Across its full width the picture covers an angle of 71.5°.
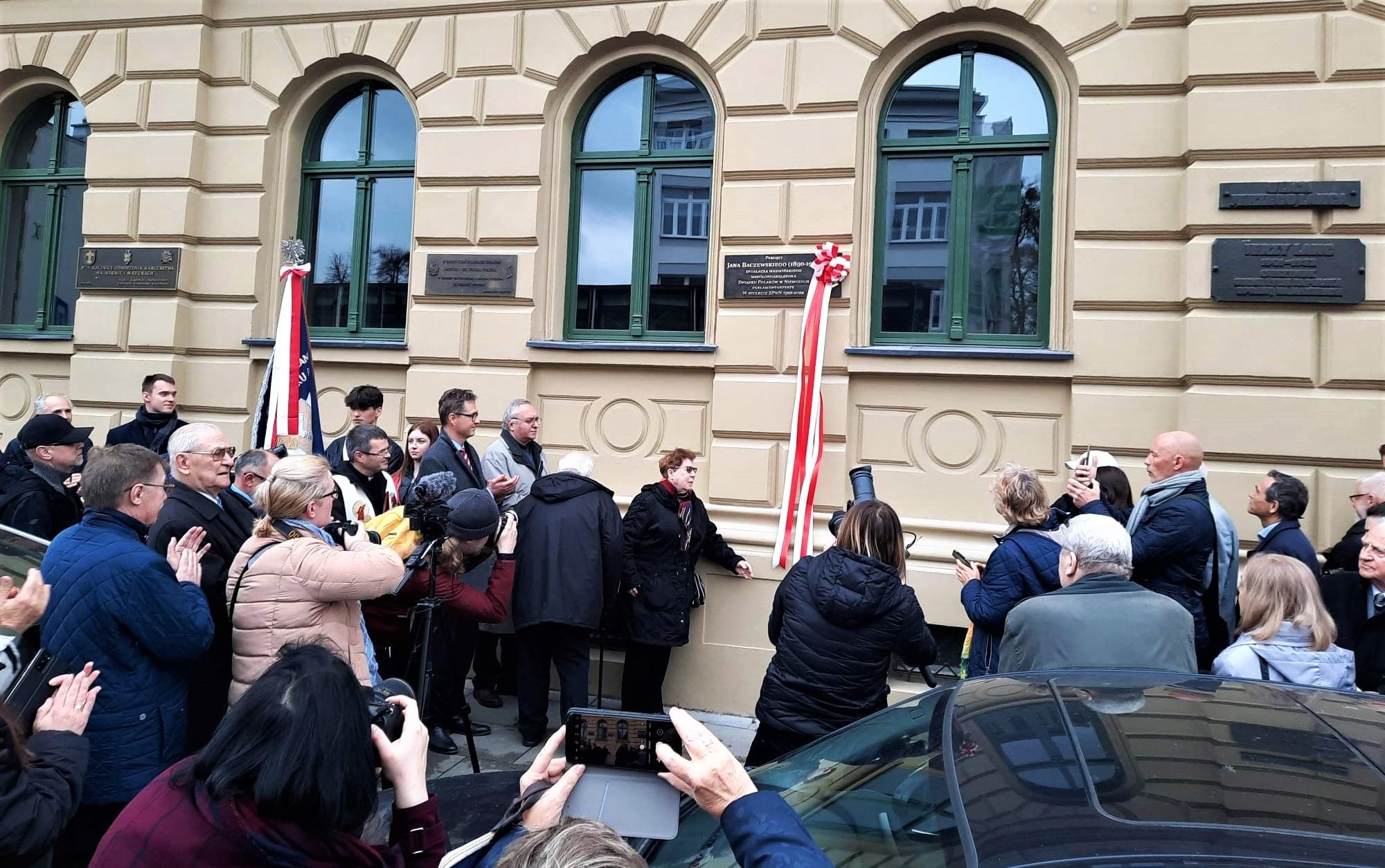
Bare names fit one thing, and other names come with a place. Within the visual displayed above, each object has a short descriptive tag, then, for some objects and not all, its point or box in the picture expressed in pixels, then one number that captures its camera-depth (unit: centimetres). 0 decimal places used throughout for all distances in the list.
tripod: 454
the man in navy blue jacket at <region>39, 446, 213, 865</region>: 316
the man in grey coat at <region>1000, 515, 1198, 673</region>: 347
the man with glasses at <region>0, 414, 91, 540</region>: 562
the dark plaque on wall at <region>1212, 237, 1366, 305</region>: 586
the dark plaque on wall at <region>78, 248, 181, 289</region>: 811
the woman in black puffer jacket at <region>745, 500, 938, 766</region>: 405
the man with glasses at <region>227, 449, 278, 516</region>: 462
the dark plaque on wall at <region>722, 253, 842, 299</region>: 684
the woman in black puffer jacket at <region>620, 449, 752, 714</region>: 611
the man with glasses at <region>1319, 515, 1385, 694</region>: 402
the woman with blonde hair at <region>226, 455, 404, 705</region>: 340
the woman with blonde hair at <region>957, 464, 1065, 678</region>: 444
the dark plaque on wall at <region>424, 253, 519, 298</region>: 745
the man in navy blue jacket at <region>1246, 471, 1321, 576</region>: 516
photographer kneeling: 451
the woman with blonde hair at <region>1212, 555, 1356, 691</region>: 351
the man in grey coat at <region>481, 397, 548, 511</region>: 647
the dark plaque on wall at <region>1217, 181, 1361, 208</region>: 589
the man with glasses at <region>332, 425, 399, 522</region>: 573
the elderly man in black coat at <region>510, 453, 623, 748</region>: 587
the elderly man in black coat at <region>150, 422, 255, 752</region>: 374
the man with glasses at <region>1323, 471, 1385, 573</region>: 532
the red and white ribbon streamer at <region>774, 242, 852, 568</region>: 664
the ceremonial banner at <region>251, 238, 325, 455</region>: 701
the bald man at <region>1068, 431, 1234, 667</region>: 488
